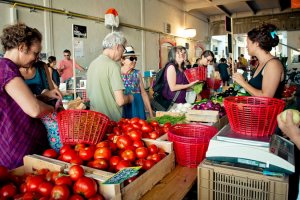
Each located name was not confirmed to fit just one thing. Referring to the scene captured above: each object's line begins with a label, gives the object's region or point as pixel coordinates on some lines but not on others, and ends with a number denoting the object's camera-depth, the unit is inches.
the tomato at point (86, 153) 57.7
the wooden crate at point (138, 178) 45.9
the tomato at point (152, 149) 64.0
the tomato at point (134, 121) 81.3
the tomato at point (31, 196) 41.9
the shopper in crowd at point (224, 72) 380.1
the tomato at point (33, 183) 45.7
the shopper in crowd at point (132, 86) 132.6
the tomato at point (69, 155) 56.5
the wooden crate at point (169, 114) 106.5
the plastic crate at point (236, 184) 49.3
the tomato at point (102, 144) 61.4
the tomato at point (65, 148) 59.4
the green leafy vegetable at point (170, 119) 93.9
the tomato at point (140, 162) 58.7
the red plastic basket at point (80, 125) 60.6
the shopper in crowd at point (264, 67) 80.5
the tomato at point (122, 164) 54.4
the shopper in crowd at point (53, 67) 215.0
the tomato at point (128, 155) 60.1
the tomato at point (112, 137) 70.0
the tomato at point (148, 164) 57.6
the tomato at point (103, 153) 58.0
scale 49.8
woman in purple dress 57.5
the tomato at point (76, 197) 42.6
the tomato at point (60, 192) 42.8
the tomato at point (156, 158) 60.6
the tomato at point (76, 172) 47.2
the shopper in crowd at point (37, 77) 76.8
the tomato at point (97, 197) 44.1
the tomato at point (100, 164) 55.1
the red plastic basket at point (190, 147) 64.7
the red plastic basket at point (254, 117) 56.6
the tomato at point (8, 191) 44.9
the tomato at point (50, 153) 60.2
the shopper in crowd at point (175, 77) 132.8
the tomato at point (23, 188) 47.0
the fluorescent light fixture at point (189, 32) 478.0
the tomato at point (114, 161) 56.7
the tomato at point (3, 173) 49.0
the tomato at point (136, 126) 78.3
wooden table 54.1
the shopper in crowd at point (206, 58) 198.0
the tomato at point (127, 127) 77.5
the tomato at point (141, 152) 61.8
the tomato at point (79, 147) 60.7
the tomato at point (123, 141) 65.7
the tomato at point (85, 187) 44.5
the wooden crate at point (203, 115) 93.2
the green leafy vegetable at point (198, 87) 141.0
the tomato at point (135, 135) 69.3
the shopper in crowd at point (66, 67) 238.0
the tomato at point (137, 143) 66.2
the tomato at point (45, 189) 44.6
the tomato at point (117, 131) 76.3
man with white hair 95.1
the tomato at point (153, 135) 73.7
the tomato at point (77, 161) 54.9
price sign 45.8
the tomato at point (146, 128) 77.5
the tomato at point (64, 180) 45.4
